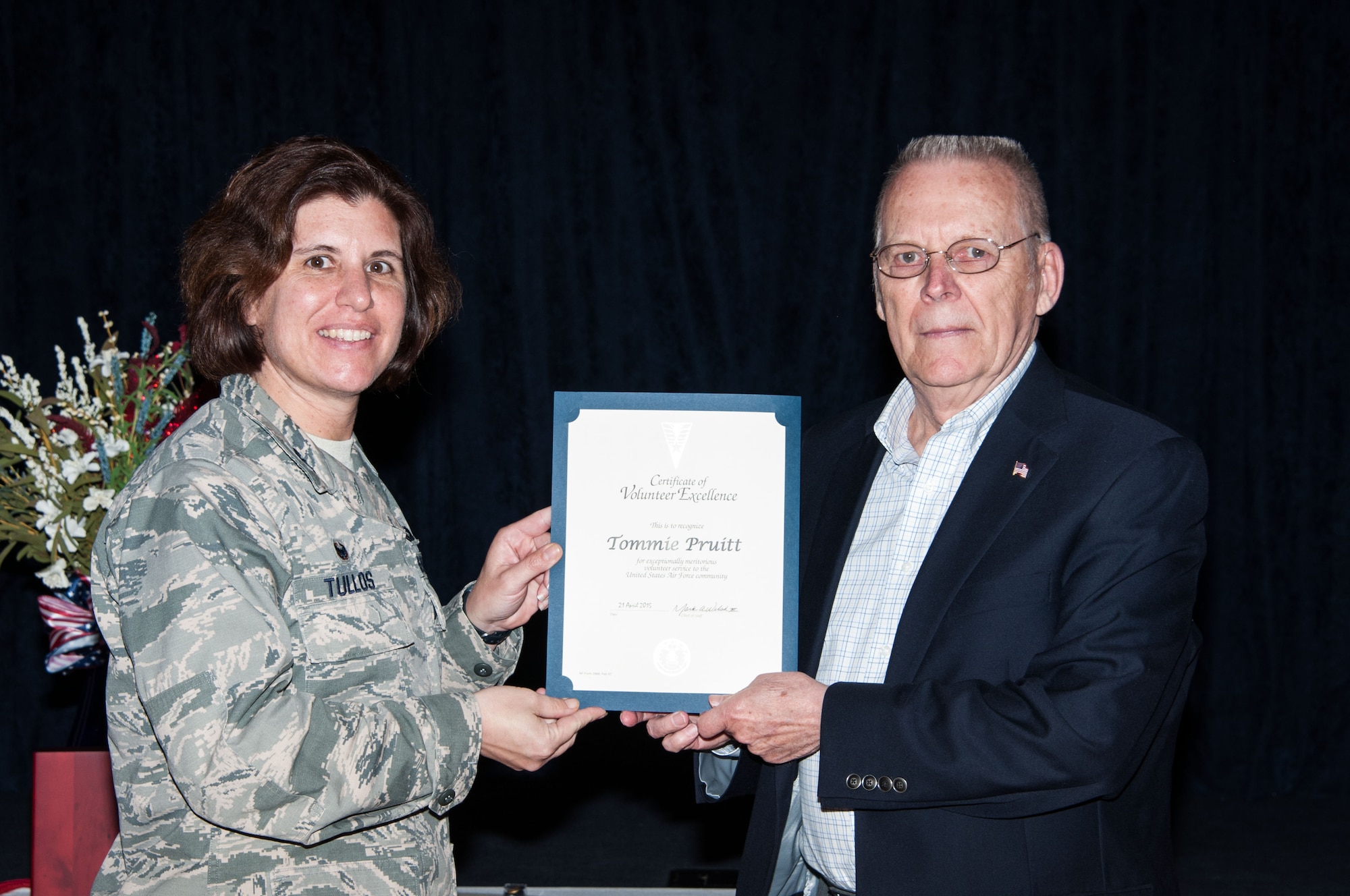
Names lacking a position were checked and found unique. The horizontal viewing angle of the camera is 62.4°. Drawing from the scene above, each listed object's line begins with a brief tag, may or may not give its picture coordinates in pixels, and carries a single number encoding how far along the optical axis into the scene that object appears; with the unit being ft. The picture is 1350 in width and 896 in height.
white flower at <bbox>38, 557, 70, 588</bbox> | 8.83
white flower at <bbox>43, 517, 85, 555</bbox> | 8.80
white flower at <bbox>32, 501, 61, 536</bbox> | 8.70
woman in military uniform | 5.24
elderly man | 5.75
